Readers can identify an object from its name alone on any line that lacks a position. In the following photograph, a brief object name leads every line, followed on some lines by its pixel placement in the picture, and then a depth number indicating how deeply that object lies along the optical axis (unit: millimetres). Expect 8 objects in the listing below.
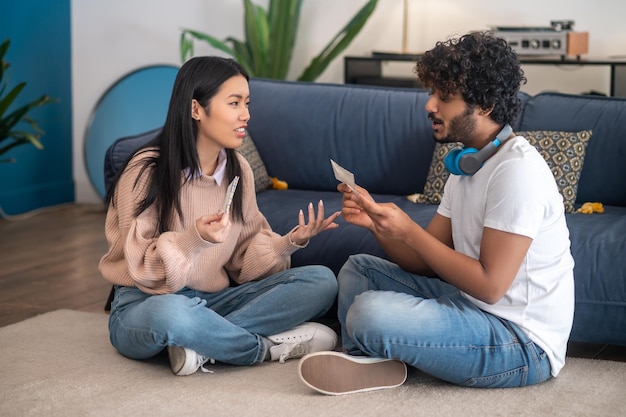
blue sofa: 3092
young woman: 2516
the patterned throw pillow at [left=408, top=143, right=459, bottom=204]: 3355
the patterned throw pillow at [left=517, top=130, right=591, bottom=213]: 3230
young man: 2262
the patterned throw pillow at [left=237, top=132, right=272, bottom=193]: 3611
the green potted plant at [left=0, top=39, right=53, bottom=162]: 4660
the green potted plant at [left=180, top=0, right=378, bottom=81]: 4852
